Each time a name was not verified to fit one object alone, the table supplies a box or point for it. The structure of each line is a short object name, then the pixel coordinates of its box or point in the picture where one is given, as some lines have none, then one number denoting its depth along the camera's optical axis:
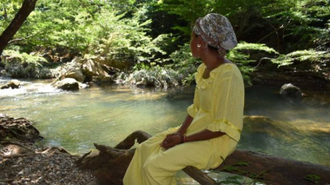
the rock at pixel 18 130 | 5.03
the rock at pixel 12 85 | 12.75
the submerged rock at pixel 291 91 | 11.49
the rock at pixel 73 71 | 14.73
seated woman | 1.83
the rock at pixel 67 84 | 12.89
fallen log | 2.20
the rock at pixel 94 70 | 15.80
